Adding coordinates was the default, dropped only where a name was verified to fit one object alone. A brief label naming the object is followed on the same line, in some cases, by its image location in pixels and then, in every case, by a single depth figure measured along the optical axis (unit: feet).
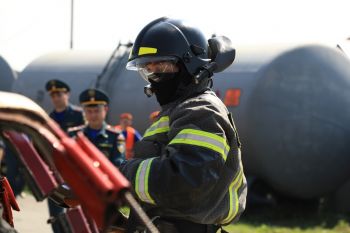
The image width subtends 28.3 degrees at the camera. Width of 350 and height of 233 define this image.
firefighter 8.68
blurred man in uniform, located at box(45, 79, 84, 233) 23.66
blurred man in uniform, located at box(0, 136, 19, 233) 8.14
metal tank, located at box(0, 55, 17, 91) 46.68
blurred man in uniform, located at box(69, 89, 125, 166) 20.70
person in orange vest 30.37
